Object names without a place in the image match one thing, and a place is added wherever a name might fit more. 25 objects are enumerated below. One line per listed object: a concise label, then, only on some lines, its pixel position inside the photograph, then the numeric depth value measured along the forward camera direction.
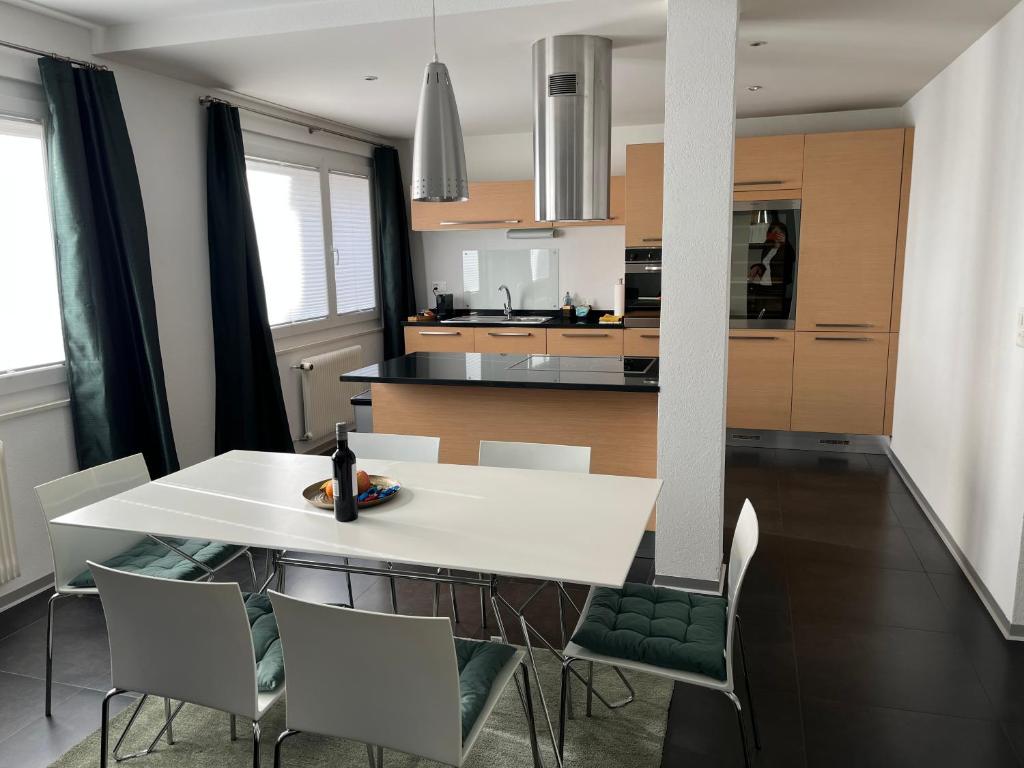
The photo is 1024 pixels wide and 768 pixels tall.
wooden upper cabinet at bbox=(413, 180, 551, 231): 6.52
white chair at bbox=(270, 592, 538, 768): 1.63
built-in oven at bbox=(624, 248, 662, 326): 5.95
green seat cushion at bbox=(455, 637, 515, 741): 1.87
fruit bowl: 2.43
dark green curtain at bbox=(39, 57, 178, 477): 3.52
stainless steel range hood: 3.68
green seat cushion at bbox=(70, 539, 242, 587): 2.64
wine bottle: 2.27
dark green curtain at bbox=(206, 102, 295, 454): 4.58
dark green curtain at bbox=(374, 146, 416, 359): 6.76
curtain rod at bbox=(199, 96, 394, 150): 4.55
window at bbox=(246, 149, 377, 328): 5.46
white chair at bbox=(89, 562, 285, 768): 1.83
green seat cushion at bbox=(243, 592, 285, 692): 2.00
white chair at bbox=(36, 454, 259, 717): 2.57
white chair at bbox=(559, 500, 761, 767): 2.03
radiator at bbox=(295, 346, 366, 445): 5.72
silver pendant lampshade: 2.44
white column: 3.04
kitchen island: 3.77
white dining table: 2.03
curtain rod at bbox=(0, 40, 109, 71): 3.30
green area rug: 2.38
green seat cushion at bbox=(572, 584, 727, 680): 2.06
